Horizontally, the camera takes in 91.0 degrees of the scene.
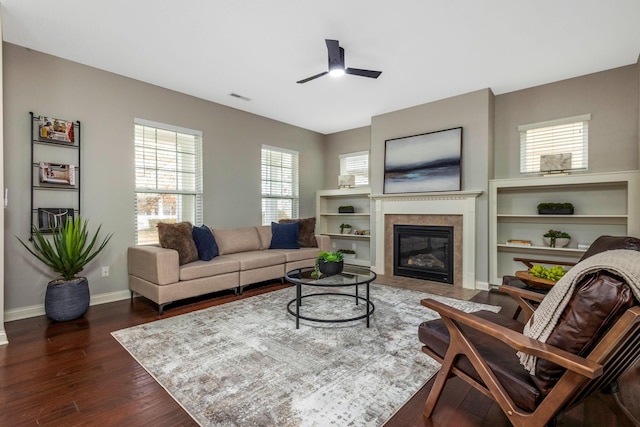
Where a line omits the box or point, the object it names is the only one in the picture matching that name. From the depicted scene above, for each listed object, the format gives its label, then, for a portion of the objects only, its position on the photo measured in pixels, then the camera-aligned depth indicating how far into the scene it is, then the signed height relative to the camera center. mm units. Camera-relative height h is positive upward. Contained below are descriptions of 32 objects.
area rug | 1713 -1071
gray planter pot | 2994 -871
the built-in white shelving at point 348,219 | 6008 -152
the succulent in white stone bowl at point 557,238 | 3900 -321
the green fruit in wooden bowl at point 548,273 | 2807 -549
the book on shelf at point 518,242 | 4152 -394
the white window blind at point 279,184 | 5641 +512
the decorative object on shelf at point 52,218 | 3223 -85
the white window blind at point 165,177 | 4074 +470
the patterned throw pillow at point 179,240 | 3684 -357
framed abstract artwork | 4574 +772
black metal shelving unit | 3215 +477
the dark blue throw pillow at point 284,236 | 4977 -394
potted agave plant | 3004 -571
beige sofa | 3344 -686
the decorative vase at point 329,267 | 3119 -556
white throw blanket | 1073 -270
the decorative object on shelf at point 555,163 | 3887 +626
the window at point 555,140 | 3936 +951
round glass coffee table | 2875 -665
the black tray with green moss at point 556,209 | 3846 +49
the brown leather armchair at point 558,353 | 1078 -542
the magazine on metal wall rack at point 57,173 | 3227 +385
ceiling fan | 2814 +1412
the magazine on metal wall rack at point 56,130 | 3256 +847
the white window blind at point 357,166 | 6172 +928
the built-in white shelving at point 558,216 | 3584 -6
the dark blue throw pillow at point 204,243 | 3955 -411
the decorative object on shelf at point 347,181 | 5977 +584
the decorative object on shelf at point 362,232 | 5936 -389
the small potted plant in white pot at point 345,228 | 6184 -322
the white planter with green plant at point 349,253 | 6218 -828
